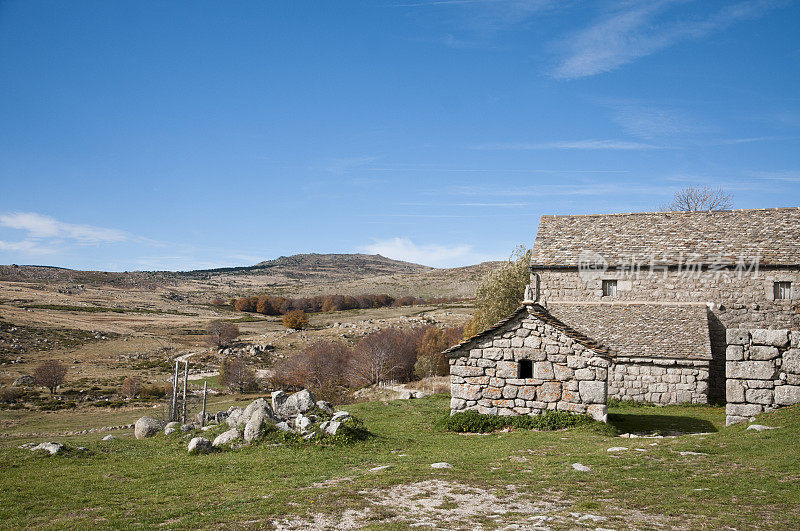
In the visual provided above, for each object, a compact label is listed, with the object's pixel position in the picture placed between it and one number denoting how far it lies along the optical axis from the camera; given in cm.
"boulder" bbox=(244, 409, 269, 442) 1420
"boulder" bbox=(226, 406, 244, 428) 1650
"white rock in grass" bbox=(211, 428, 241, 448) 1434
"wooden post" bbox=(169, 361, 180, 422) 2104
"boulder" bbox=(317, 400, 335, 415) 1696
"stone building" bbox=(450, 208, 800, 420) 2192
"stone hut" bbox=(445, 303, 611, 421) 1496
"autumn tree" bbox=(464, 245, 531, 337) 3750
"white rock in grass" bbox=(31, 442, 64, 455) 1408
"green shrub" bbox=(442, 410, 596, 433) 1476
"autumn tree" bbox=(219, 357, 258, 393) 4494
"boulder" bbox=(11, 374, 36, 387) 4444
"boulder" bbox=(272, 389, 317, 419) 1658
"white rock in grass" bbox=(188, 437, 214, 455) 1384
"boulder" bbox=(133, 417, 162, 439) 1802
